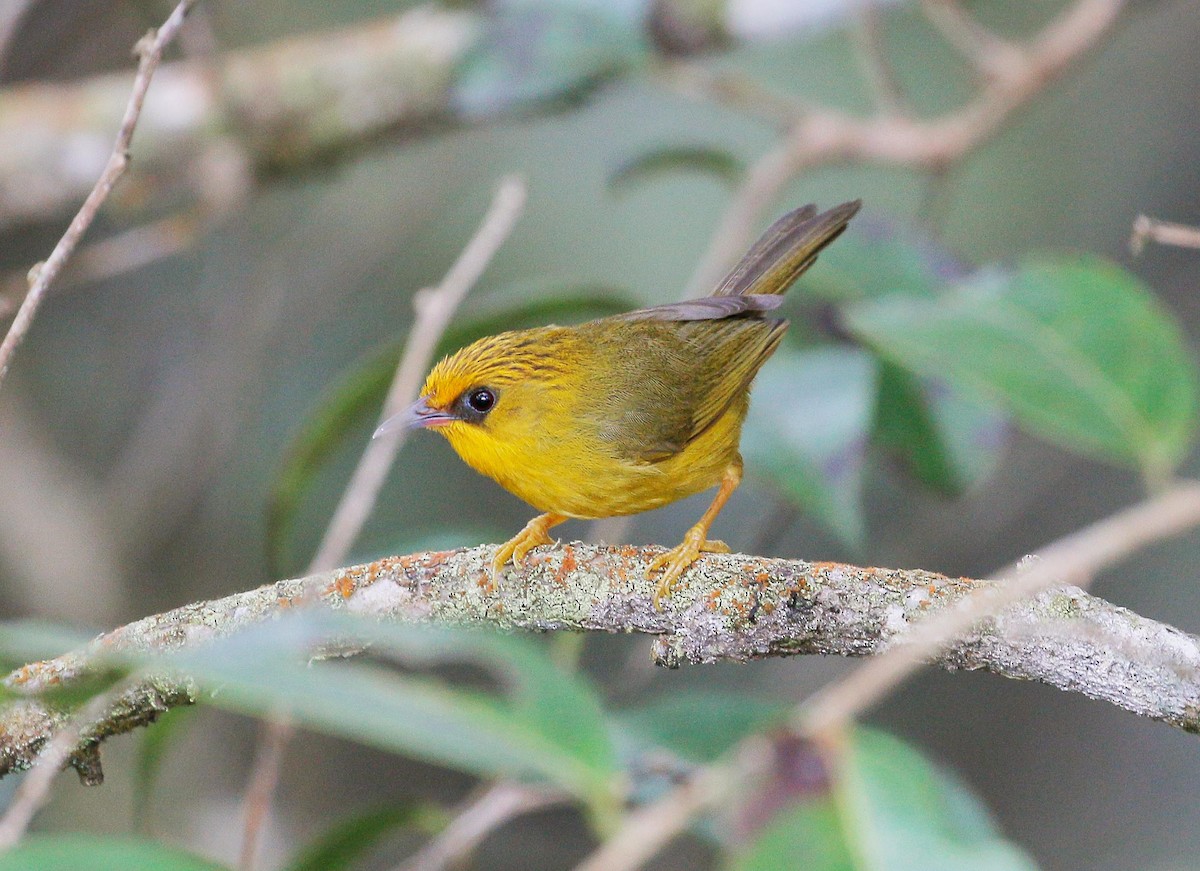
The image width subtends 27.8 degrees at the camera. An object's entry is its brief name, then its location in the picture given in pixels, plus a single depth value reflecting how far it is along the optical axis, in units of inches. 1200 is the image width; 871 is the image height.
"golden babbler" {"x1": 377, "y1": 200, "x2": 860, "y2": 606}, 231.1
